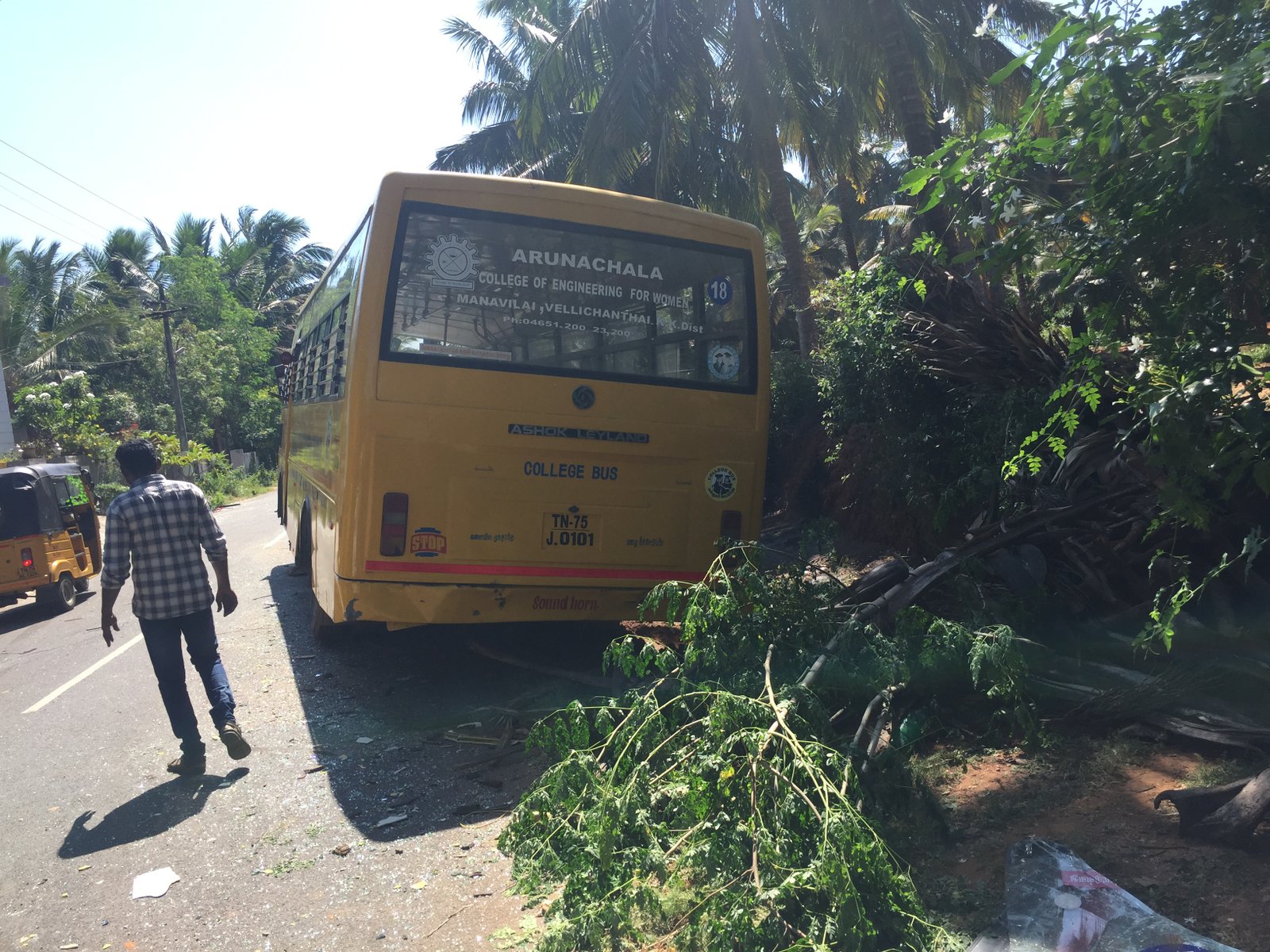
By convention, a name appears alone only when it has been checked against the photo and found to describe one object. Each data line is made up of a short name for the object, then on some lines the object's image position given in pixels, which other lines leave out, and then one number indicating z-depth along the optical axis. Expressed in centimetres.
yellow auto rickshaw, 1097
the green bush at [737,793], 297
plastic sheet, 272
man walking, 538
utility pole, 3359
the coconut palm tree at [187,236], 4834
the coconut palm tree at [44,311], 3147
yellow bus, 580
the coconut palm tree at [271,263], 5006
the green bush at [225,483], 3284
